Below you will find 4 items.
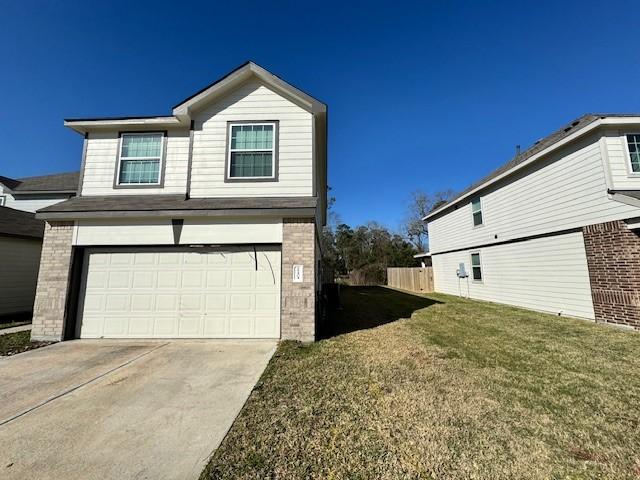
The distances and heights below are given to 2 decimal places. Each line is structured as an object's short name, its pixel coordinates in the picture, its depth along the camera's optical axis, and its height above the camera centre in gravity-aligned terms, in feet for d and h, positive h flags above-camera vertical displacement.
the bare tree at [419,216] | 118.32 +24.85
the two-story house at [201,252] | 22.08 +1.87
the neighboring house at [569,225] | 24.99 +5.29
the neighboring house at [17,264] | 32.35 +1.39
